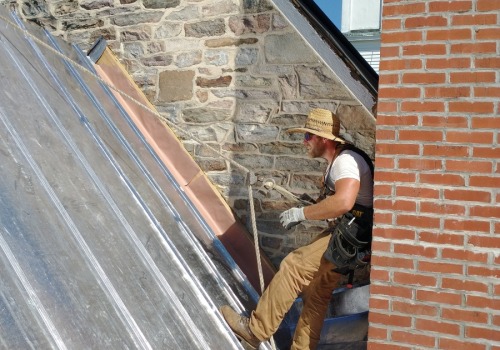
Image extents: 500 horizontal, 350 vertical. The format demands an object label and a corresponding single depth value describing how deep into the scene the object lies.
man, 3.74
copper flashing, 5.02
